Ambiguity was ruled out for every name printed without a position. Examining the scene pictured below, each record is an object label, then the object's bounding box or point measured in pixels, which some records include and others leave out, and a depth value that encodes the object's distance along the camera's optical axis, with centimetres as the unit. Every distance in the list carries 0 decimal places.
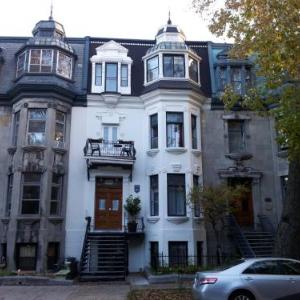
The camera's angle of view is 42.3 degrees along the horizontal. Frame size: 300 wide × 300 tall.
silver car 936
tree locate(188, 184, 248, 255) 1659
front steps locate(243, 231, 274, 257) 1756
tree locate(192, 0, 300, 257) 1141
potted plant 1888
